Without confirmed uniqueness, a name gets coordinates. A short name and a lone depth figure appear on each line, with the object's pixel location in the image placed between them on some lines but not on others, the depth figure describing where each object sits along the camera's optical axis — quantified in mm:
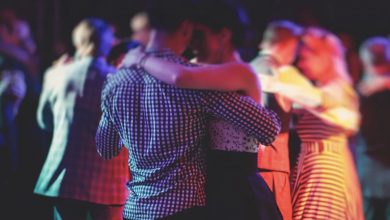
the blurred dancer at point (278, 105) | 2494
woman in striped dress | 2797
